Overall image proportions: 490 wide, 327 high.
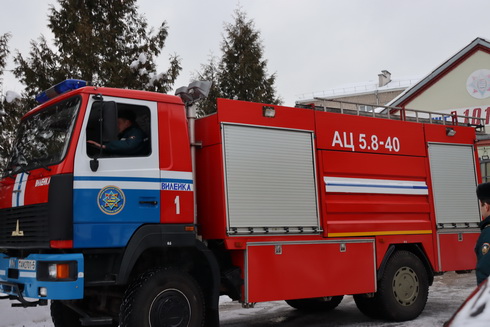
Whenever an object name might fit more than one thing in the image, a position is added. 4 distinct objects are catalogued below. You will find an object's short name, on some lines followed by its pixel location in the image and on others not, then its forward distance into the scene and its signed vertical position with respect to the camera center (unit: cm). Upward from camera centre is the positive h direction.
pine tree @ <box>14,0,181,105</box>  1124 +393
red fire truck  548 +27
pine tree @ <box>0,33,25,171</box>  1005 +249
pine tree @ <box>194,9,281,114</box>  1947 +569
